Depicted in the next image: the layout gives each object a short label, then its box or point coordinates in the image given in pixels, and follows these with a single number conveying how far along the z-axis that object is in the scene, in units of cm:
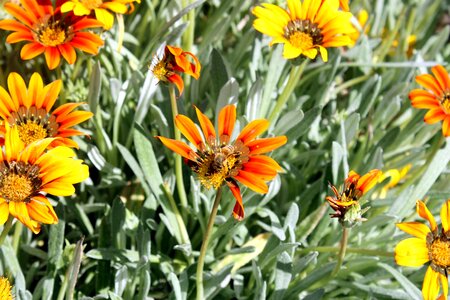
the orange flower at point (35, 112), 68
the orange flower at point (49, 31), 70
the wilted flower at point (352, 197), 64
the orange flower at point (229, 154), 63
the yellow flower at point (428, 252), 64
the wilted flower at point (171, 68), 66
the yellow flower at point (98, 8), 71
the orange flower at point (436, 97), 70
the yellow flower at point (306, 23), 72
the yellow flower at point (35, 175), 62
